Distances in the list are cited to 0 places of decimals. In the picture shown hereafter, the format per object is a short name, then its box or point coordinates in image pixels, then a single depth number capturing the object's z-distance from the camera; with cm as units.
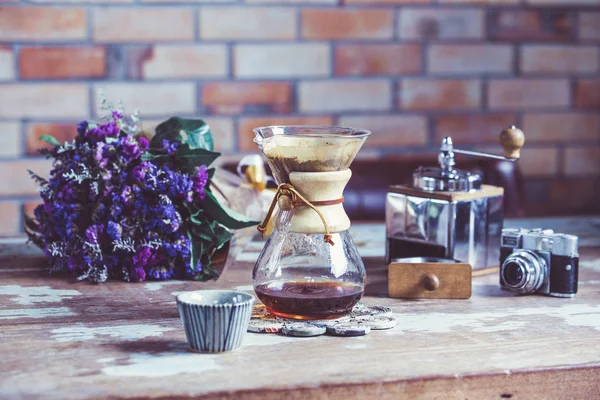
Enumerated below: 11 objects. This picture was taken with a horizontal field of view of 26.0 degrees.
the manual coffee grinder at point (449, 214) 160
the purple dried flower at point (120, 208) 160
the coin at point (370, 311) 143
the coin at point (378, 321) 138
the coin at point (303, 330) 135
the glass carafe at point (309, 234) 139
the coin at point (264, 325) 137
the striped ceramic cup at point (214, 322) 128
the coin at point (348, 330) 135
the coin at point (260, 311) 142
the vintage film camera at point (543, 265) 153
